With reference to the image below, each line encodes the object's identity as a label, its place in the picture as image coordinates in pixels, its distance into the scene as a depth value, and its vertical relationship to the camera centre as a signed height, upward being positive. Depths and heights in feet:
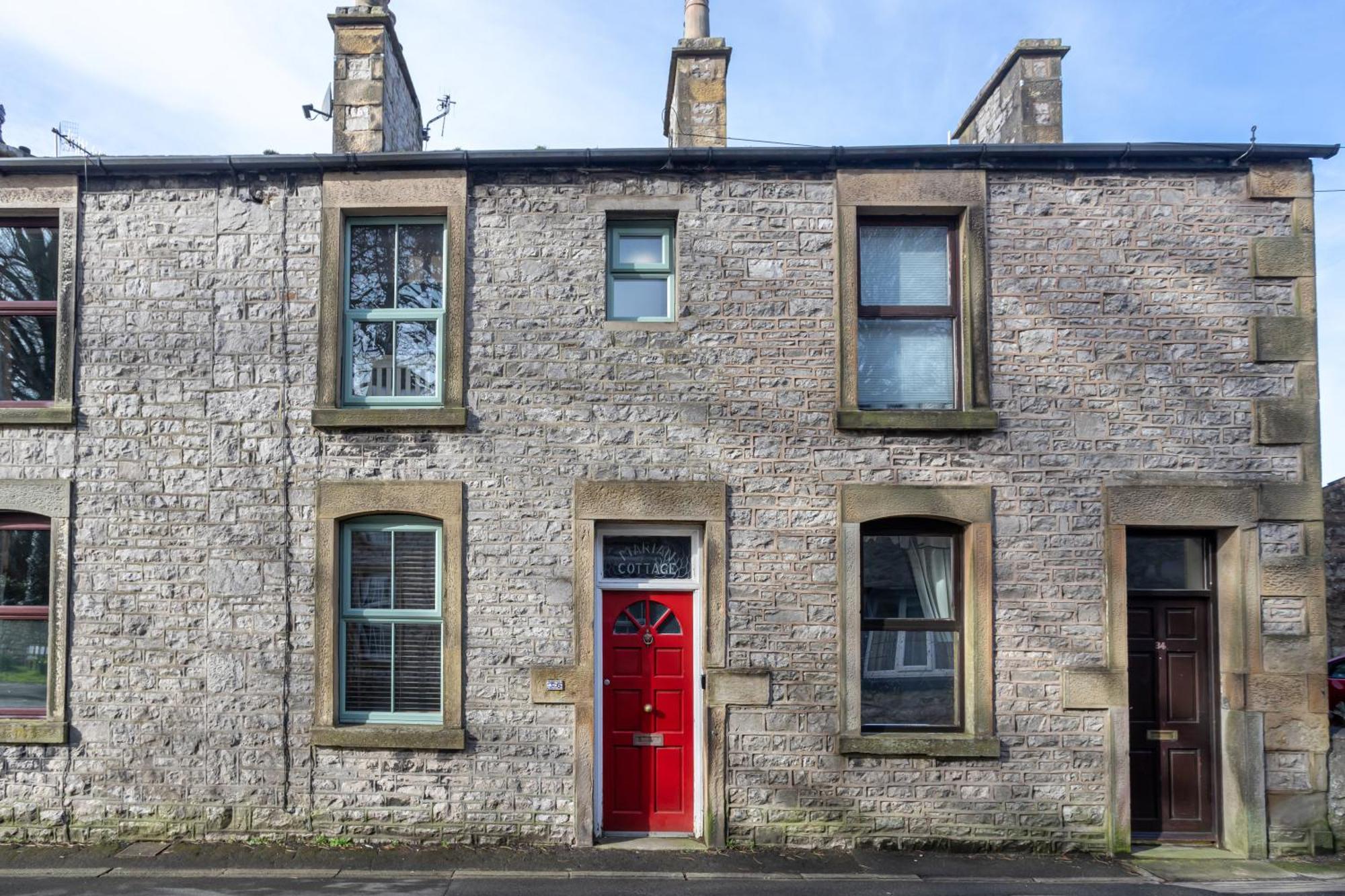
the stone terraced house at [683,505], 23.72 +0.41
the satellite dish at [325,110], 31.27 +15.36
